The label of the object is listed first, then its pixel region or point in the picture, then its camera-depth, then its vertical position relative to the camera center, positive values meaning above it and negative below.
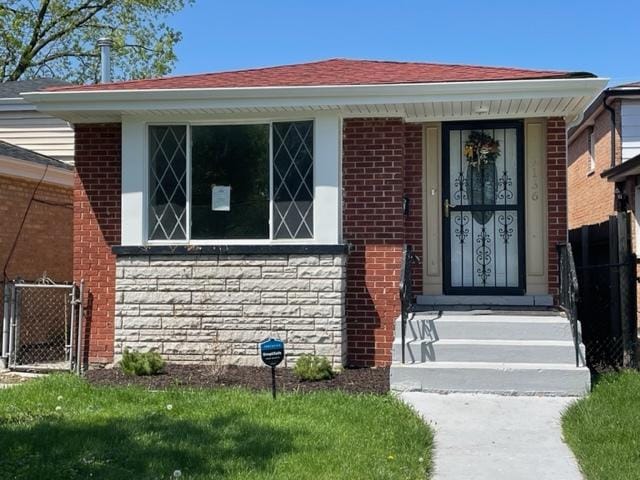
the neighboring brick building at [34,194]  10.90 +1.18
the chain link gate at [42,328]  8.97 -0.88
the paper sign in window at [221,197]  8.65 +0.85
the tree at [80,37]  28.25 +9.42
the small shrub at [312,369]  7.70 -1.09
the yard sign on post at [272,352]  6.45 -0.77
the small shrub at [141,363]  8.02 -1.08
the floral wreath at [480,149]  8.95 +1.48
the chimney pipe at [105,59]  16.03 +4.71
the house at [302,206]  8.34 +0.75
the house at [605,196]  8.61 +1.49
